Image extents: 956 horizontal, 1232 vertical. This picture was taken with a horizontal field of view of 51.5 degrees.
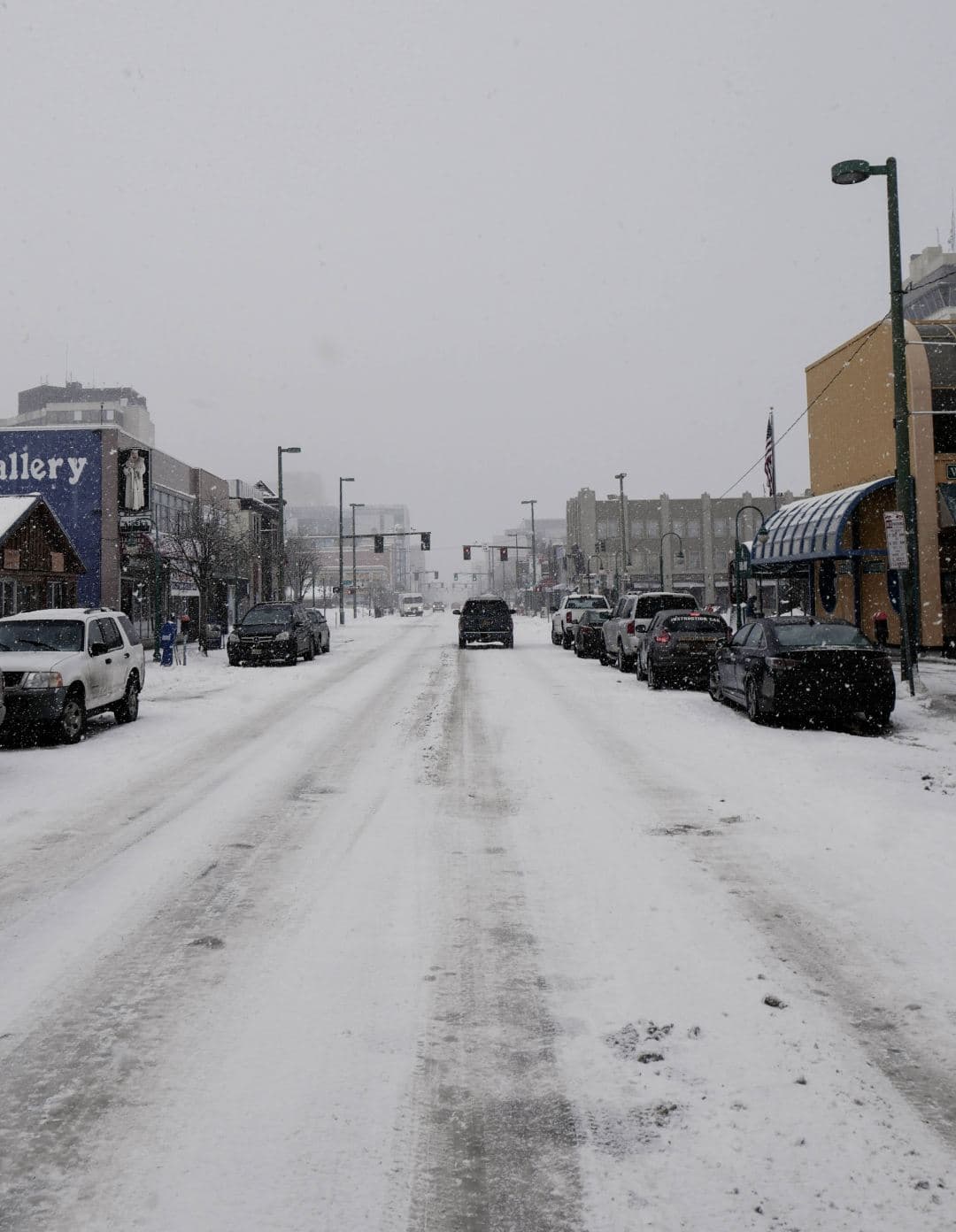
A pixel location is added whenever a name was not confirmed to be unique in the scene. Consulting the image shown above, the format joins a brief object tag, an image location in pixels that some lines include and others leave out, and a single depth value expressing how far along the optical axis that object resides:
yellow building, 27.22
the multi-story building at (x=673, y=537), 110.38
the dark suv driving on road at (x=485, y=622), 35.50
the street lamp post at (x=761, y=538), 31.68
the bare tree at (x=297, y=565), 78.31
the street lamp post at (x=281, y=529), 43.75
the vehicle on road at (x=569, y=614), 34.28
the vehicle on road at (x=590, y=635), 29.06
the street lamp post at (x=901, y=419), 16.78
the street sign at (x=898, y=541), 16.75
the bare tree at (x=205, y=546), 34.19
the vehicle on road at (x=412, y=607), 102.38
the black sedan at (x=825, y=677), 13.12
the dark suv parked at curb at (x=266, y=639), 28.05
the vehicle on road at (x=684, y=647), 19.02
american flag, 34.94
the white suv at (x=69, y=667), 12.69
